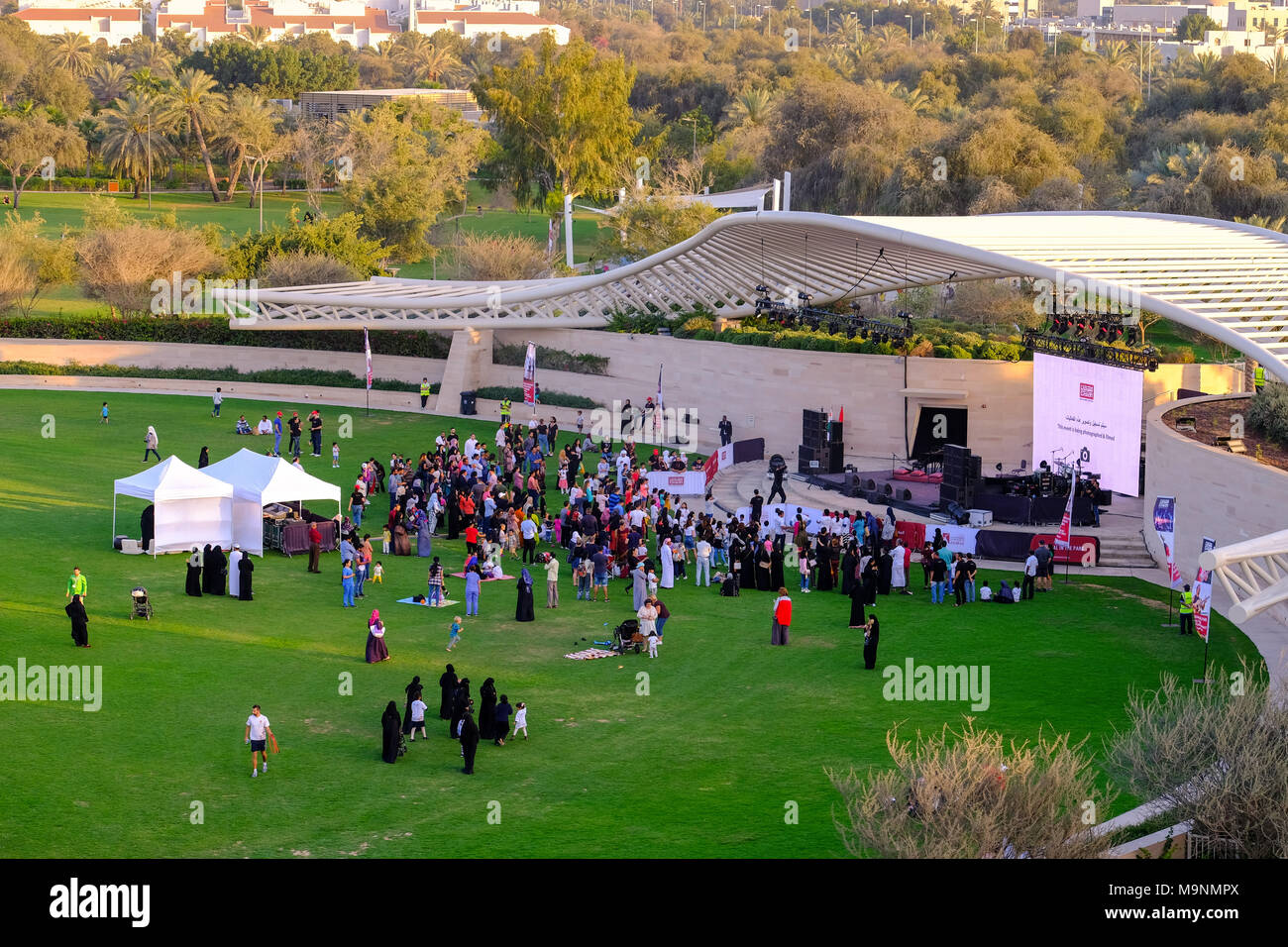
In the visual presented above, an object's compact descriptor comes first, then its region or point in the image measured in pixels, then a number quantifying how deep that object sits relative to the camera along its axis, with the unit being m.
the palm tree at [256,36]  139.88
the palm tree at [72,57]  128.62
